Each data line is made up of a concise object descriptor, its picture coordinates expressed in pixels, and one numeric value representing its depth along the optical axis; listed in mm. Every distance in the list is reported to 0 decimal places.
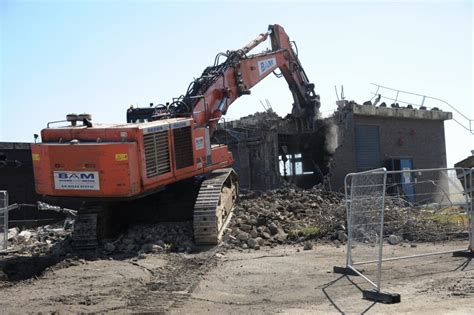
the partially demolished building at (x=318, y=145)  23516
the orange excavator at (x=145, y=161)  11867
